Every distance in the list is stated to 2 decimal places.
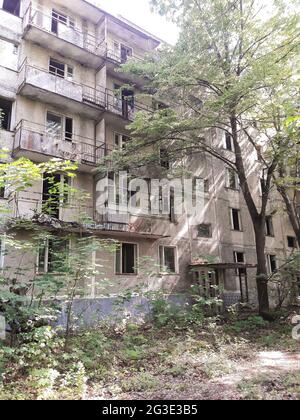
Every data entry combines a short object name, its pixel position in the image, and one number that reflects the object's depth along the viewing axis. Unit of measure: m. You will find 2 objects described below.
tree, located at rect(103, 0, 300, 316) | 11.51
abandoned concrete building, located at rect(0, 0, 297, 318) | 13.65
